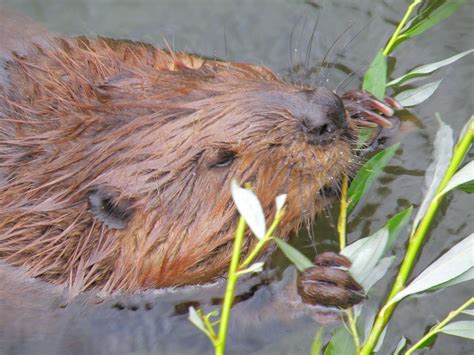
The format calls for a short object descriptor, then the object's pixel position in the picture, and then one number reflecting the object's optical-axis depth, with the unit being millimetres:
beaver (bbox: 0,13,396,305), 5430
